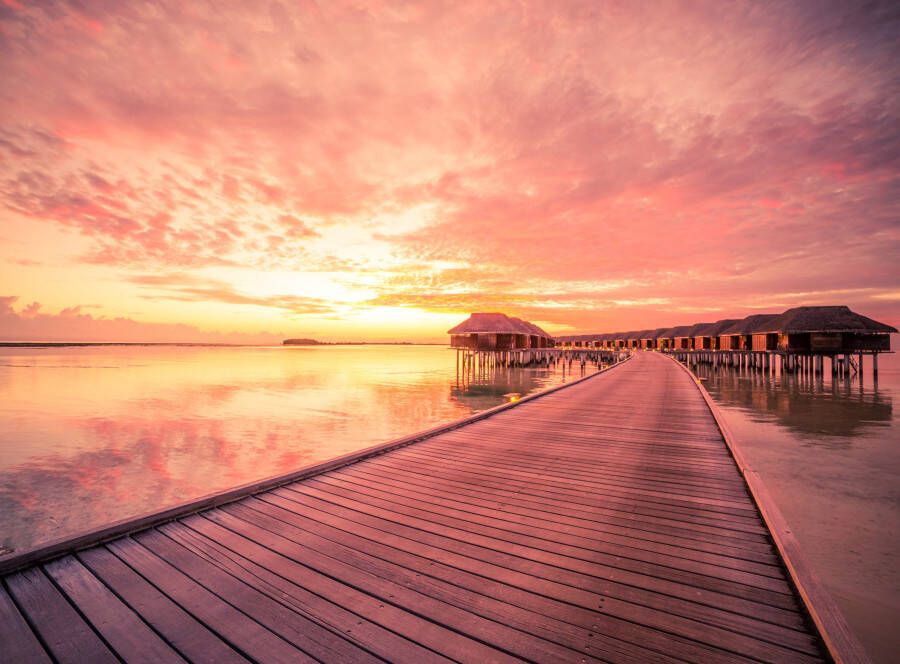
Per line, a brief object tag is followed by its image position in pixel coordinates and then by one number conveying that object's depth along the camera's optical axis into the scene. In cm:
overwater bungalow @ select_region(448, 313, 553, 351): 4475
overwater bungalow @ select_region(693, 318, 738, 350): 5703
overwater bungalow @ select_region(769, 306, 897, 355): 3353
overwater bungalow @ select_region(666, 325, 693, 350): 7238
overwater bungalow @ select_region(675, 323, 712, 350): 6494
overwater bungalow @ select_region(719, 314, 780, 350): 4434
